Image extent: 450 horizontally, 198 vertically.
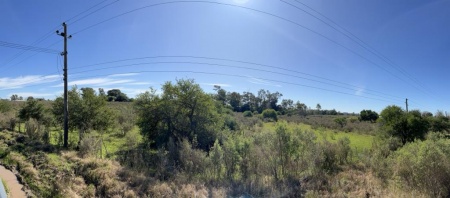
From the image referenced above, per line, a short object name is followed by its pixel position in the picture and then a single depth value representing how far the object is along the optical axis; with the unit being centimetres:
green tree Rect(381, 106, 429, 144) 2034
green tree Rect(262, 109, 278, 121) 5969
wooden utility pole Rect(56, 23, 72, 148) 1750
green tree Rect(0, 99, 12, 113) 3495
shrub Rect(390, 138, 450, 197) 820
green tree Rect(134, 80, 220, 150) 1906
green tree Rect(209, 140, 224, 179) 1198
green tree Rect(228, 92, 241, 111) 8785
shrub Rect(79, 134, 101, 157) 1502
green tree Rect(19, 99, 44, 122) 2573
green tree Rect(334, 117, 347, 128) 4545
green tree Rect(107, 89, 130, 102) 9241
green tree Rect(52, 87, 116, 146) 1994
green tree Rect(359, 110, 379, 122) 5444
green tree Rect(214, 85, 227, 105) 8188
